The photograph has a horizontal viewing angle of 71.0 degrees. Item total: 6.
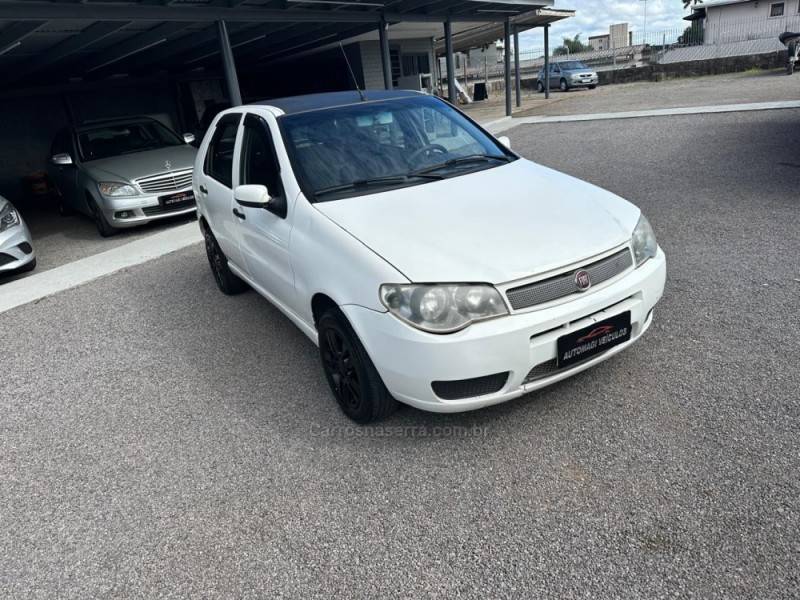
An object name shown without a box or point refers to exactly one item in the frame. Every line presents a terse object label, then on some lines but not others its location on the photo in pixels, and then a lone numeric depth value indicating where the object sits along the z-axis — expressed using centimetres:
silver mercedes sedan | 776
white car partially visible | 629
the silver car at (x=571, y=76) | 2694
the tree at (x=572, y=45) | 6356
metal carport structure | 755
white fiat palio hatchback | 245
